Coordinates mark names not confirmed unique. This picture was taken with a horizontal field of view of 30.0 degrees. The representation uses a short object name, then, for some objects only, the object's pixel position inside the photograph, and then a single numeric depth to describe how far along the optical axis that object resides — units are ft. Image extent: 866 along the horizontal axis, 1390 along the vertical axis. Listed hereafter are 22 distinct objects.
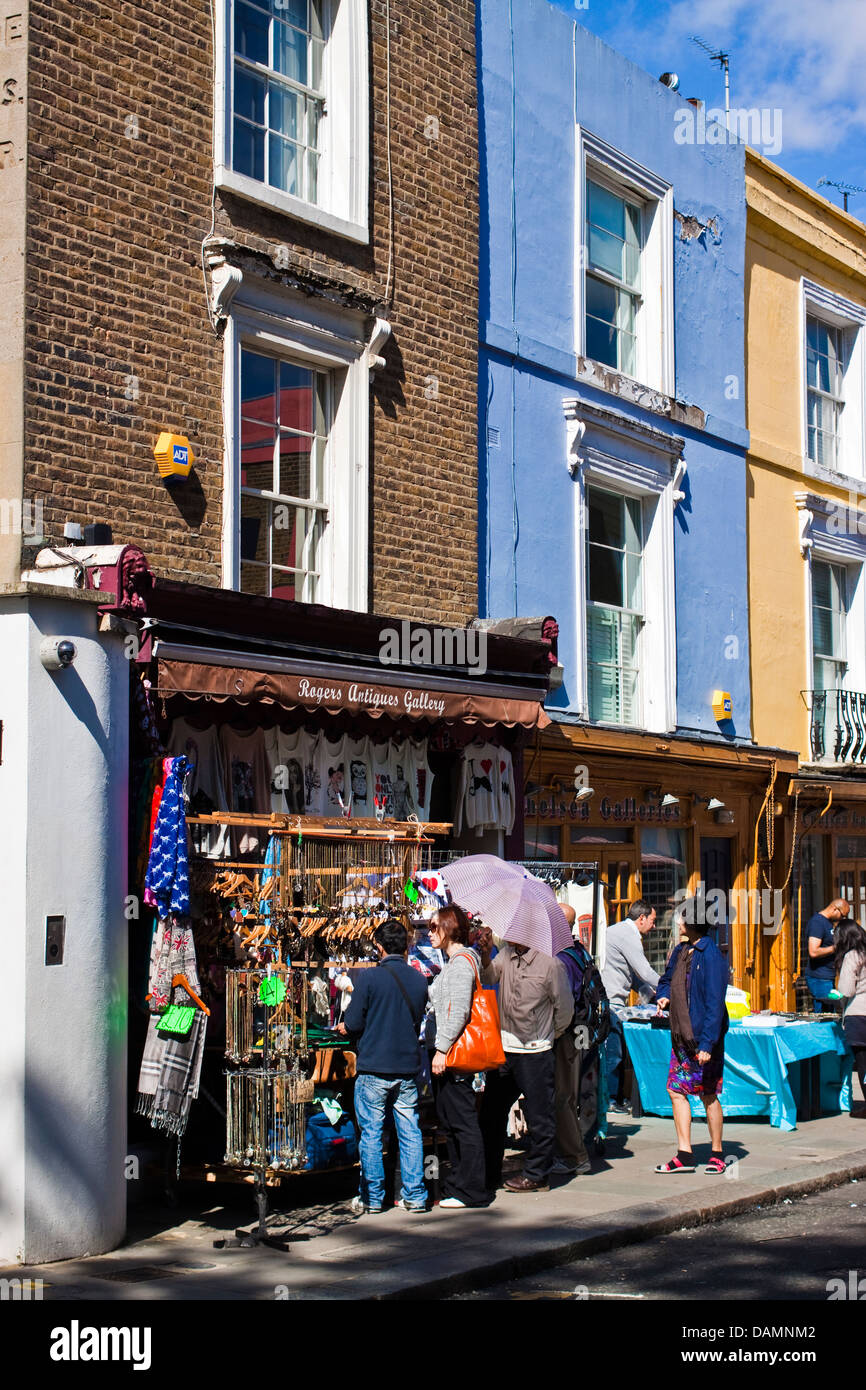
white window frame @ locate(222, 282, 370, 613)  40.14
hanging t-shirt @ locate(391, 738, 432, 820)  42.16
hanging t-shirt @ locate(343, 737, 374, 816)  40.68
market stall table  43.86
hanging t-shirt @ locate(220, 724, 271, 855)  37.01
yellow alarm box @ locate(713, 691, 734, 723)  60.95
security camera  28.25
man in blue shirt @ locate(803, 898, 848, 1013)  53.98
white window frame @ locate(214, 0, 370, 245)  42.96
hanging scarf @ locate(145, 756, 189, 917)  30.32
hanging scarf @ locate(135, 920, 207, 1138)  29.73
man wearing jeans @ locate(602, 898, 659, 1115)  45.16
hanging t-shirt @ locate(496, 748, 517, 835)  45.60
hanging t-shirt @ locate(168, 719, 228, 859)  35.60
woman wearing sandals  36.01
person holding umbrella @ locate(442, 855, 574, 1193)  34.91
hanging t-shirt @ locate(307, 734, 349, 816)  39.60
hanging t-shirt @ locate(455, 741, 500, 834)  44.68
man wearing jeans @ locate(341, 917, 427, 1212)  31.78
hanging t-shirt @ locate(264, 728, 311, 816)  38.06
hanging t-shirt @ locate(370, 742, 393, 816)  41.45
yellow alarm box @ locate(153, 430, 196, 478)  35.86
